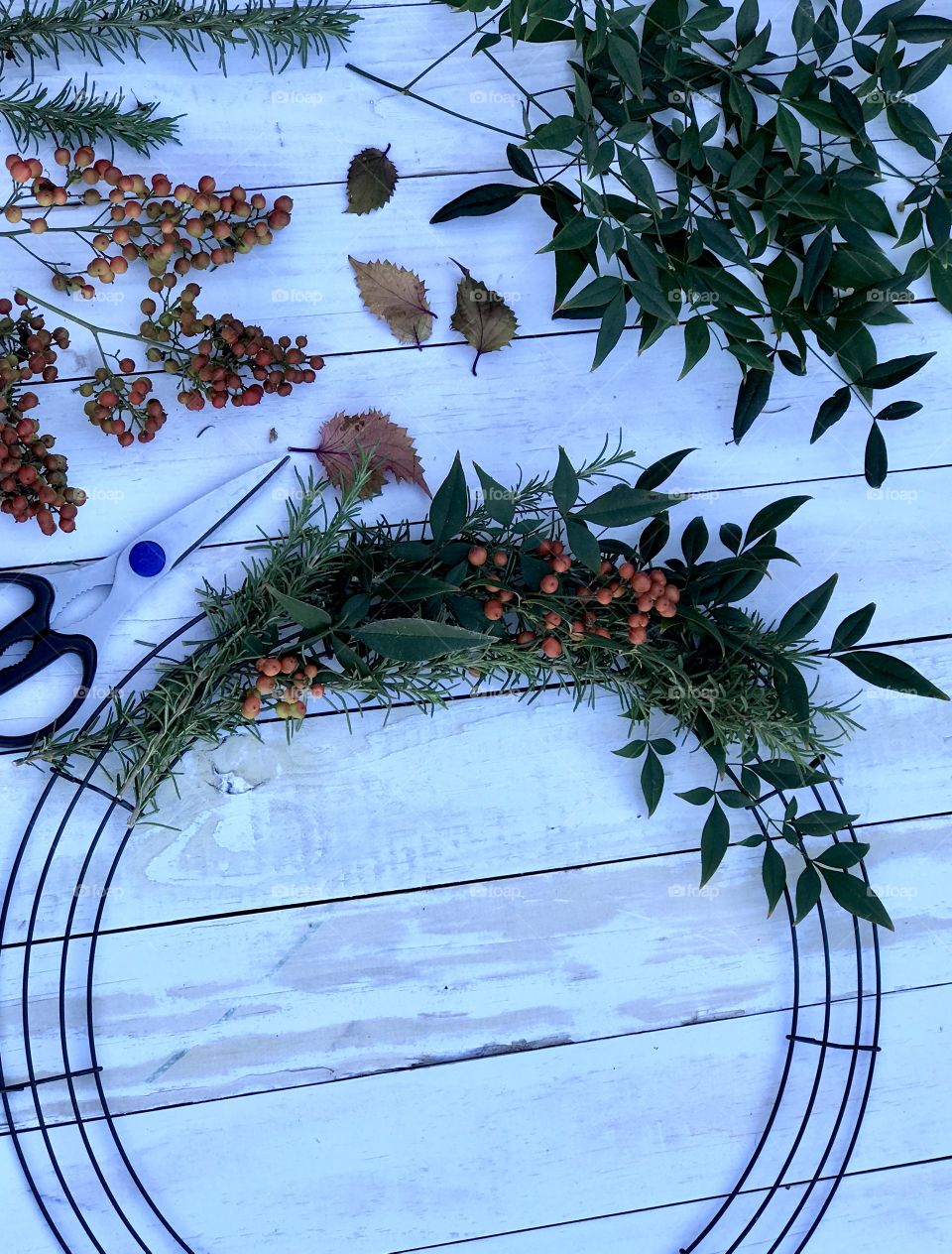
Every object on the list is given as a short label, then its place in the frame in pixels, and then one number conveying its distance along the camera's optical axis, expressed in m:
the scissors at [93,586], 0.99
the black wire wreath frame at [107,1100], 1.01
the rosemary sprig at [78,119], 0.99
